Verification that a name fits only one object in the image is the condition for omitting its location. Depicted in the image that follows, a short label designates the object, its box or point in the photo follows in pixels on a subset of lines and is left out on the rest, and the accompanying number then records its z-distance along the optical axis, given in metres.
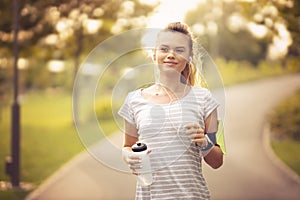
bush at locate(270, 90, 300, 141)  10.00
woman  3.09
